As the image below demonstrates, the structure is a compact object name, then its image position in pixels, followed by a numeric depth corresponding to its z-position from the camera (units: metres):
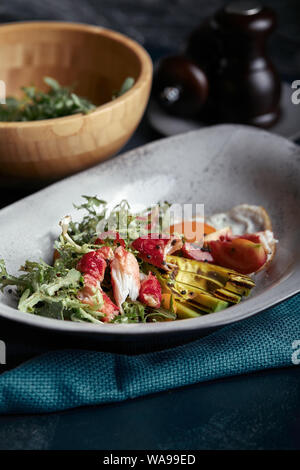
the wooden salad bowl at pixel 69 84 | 1.55
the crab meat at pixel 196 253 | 1.35
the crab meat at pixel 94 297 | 1.18
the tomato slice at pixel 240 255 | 1.34
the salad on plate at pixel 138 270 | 1.19
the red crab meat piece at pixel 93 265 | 1.21
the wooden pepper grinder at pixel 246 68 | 1.93
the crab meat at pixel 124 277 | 1.21
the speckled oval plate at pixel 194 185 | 1.41
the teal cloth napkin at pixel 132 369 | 1.13
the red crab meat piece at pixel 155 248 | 1.28
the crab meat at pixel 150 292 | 1.22
